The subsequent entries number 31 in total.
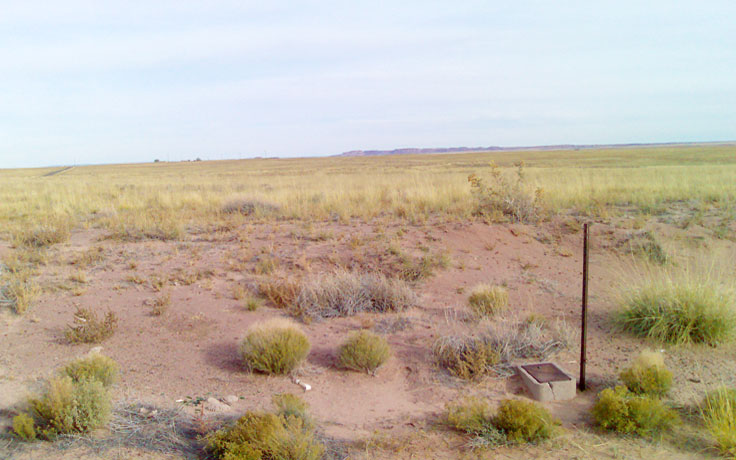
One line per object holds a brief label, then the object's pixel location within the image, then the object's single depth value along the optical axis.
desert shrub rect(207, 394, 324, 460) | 3.73
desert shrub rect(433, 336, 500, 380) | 5.33
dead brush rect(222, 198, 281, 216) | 14.27
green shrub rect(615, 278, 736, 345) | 5.82
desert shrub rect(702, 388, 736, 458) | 3.88
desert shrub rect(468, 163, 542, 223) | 12.33
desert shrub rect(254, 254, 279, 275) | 9.03
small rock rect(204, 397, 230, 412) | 4.71
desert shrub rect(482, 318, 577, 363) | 5.74
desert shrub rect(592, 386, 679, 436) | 4.23
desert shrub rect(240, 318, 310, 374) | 5.47
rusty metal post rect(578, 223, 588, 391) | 5.02
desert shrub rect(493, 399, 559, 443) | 4.13
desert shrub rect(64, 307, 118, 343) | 6.40
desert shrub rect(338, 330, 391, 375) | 5.46
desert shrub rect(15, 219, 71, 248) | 11.07
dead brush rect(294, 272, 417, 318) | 7.36
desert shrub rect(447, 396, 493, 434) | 4.25
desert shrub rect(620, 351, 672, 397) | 4.75
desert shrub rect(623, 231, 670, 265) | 9.43
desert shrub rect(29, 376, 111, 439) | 4.18
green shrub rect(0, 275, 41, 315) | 7.44
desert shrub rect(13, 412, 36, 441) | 4.07
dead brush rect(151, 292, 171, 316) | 7.23
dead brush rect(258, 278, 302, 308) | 7.63
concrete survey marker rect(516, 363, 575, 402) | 4.90
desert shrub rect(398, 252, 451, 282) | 8.70
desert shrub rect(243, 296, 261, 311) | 7.46
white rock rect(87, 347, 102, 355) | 5.66
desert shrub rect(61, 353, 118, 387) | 5.03
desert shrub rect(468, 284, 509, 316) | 7.02
